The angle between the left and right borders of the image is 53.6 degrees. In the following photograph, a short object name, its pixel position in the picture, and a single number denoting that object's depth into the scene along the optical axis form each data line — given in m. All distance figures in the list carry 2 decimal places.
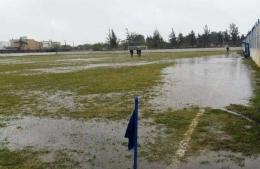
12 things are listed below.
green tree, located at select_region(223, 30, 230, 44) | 74.75
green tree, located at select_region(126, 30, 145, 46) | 81.32
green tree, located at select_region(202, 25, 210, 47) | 76.76
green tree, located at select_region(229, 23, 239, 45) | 73.18
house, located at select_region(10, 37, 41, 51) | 97.76
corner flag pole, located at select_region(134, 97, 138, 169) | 3.48
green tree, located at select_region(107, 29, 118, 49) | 78.11
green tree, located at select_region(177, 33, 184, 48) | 77.51
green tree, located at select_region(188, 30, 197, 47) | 75.45
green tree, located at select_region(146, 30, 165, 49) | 75.74
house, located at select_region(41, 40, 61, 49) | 112.04
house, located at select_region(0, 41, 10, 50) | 105.30
